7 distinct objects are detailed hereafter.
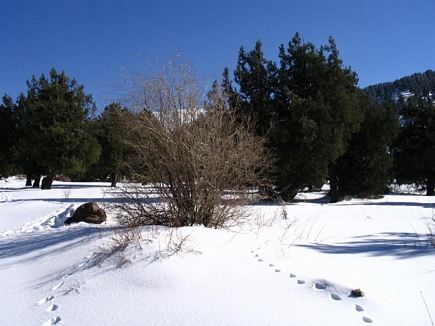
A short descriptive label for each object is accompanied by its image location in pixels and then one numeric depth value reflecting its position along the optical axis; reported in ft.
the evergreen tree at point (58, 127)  74.59
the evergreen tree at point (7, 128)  91.50
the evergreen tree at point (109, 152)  99.55
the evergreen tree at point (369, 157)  64.34
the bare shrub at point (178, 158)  20.34
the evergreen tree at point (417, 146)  88.99
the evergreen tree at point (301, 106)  51.65
